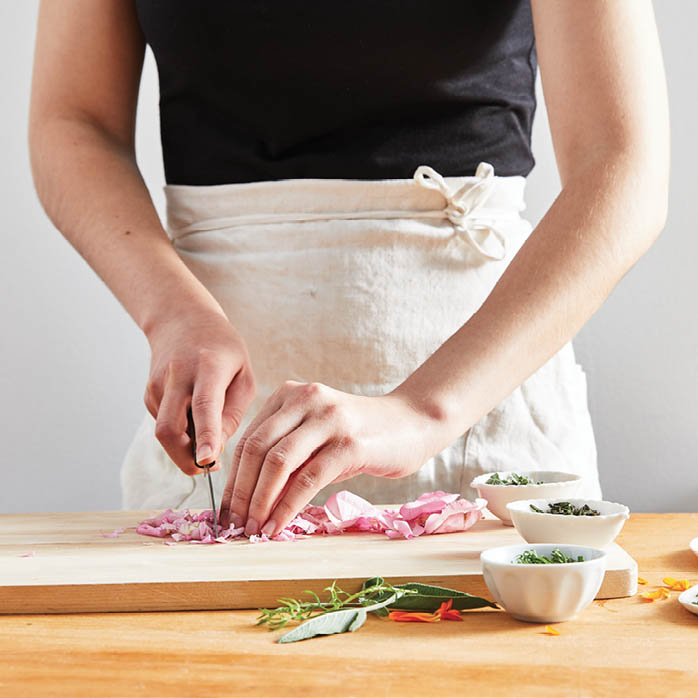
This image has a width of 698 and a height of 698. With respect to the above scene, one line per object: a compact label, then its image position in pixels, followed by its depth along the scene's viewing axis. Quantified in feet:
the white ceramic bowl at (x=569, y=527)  3.05
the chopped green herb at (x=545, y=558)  2.66
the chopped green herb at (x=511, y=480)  3.82
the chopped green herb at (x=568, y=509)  3.23
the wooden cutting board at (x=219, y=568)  2.86
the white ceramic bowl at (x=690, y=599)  2.60
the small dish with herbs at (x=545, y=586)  2.50
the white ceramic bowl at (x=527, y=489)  3.59
